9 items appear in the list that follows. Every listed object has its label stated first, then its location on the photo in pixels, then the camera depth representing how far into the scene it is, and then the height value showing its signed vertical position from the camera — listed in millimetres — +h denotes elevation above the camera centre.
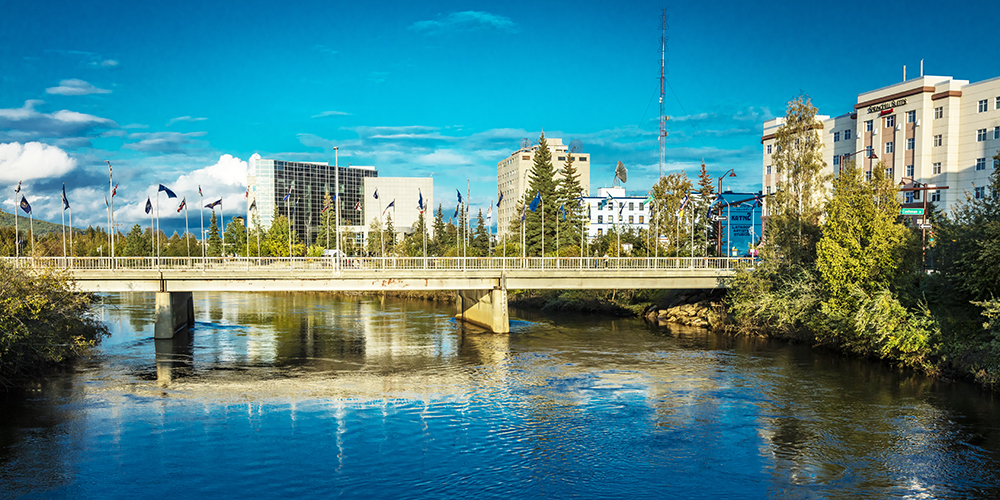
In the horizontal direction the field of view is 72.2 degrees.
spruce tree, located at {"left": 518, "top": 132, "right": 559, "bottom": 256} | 97688 +3981
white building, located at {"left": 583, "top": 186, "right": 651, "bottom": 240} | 163875 +3921
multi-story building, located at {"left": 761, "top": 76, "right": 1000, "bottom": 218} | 74625 +10799
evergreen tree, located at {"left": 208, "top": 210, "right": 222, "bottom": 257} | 131138 -2741
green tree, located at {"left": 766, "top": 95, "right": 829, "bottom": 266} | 54406 +3823
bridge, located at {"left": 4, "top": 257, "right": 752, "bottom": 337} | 50688 -3616
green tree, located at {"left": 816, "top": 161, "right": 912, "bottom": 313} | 43406 -922
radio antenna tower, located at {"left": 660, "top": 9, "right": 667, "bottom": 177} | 96788 +23501
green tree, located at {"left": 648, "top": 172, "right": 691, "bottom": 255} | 84938 +2532
